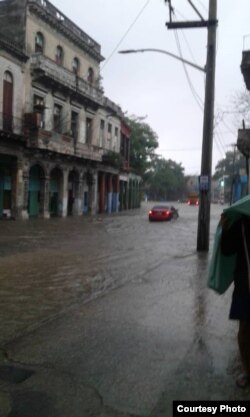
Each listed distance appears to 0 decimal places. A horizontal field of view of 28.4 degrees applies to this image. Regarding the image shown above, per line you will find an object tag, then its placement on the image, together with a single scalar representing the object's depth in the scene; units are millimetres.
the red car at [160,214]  37188
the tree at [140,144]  60656
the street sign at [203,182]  15242
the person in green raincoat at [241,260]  4484
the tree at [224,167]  129375
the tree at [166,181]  122062
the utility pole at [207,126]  14938
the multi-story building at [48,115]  30125
